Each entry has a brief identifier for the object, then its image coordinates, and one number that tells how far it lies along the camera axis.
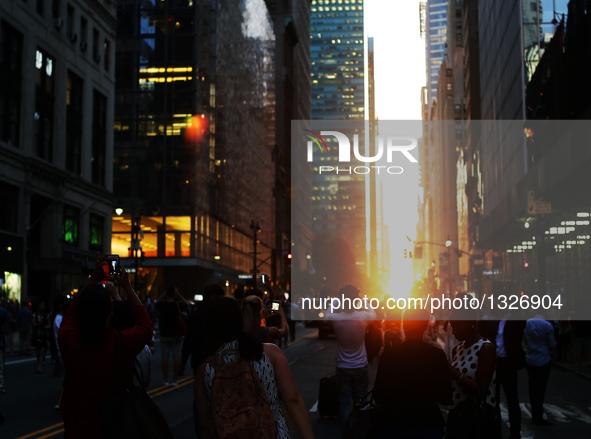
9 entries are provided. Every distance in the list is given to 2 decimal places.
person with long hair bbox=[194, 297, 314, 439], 4.42
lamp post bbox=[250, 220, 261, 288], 49.91
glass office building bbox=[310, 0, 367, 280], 164.38
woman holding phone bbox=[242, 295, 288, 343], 7.18
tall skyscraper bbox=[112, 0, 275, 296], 63.97
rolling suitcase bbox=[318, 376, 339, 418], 12.14
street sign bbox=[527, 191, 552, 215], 33.12
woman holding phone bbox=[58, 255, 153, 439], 4.87
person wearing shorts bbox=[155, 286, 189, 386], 16.63
